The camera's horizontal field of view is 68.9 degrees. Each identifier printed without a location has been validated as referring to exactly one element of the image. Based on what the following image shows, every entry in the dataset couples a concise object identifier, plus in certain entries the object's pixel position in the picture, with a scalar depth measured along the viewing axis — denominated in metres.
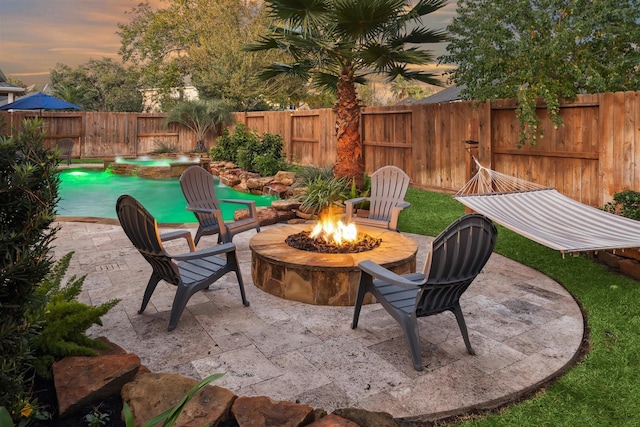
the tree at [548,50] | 7.28
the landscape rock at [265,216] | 6.77
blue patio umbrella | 14.53
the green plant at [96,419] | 1.83
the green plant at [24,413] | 1.32
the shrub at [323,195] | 6.92
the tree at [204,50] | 20.91
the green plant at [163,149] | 17.22
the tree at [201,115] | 17.16
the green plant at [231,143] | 13.64
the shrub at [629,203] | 5.13
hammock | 3.54
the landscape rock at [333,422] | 1.80
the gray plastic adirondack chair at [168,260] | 3.17
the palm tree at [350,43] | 6.41
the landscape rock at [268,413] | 1.83
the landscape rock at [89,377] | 1.90
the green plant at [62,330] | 2.11
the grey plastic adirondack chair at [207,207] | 4.90
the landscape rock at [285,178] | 10.12
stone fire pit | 3.64
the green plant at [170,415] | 1.39
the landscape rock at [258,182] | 10.79
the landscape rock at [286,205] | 7.12
